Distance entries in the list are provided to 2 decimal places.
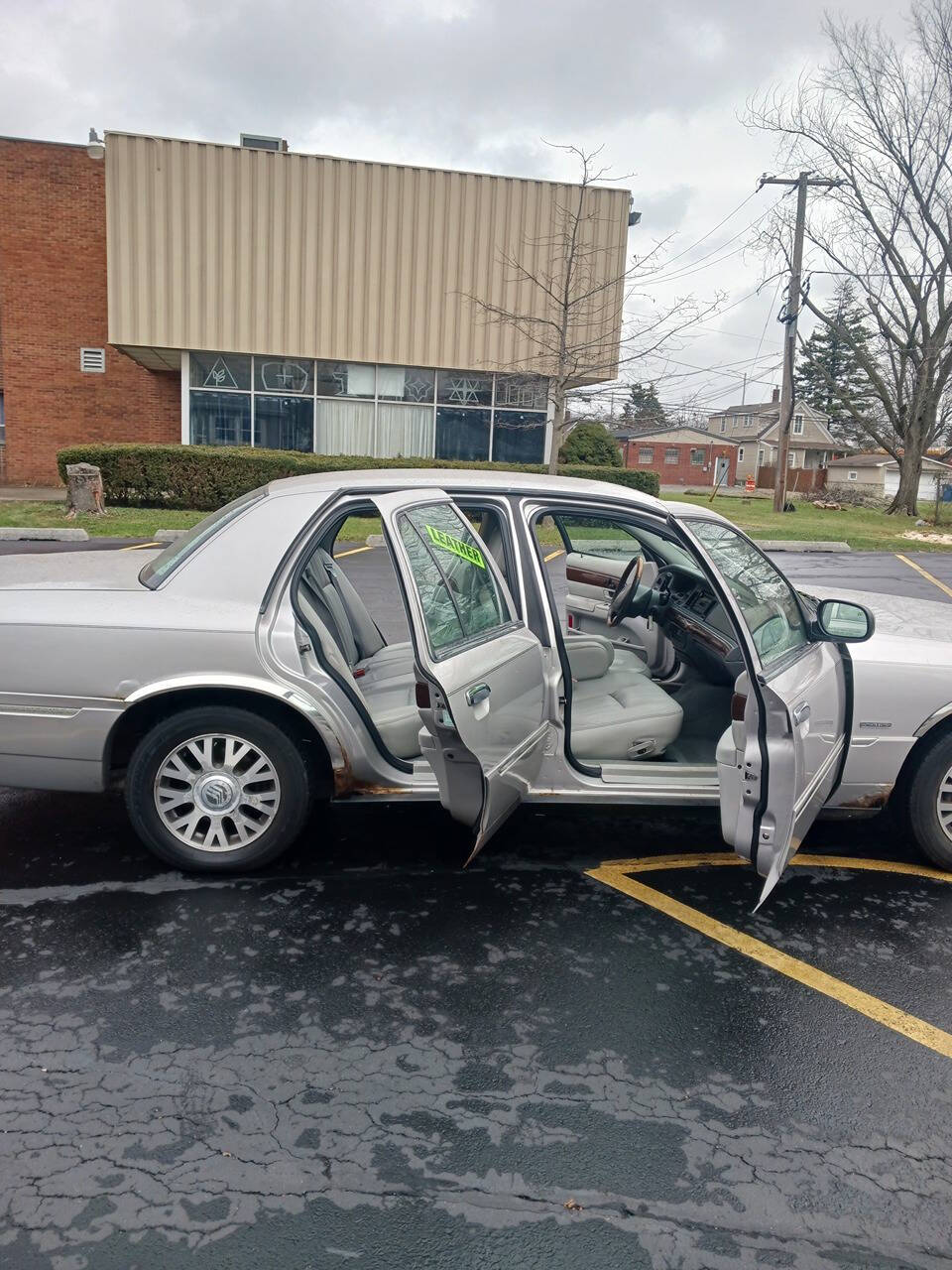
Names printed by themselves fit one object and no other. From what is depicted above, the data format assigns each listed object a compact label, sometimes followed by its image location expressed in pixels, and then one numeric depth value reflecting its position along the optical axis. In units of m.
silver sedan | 3.70
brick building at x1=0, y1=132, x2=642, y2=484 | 21.44
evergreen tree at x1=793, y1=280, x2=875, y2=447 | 60.31
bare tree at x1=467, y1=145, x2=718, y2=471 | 21.73
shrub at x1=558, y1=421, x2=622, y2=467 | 25.20
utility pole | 28.92
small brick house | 70.38
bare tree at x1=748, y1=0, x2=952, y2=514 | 26.64
